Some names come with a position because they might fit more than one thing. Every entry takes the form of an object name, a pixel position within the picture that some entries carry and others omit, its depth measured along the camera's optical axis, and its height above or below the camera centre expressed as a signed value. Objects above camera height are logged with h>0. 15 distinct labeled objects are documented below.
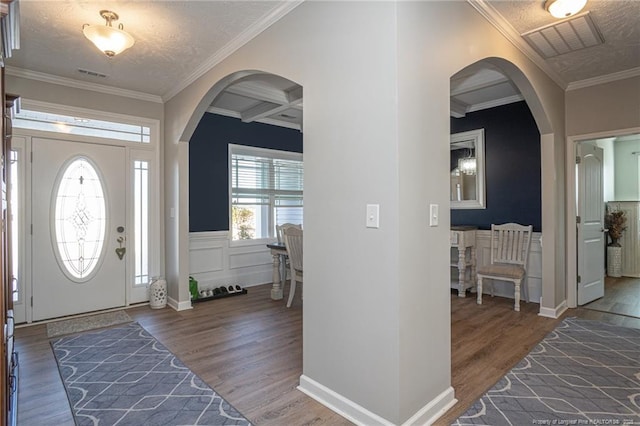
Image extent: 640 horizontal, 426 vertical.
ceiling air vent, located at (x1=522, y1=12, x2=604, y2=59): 2.77 +1.48
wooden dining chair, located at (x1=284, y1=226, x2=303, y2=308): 4.08 -0.46
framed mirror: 4.91 +0.60
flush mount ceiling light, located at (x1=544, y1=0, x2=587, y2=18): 2.38 +1.42
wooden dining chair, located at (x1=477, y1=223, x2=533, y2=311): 4.07 -0.57
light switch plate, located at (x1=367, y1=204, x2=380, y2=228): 1.88 -0.02
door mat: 3.46 -1.14
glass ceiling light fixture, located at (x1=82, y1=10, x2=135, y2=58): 2.51 +1.31
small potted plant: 6.00 -0.57
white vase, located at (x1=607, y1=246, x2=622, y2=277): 5.98 -0.89
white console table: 4.64 -0.54
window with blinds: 5.44 +0.38
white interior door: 4.13 -0.16
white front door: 3.76 -0.14
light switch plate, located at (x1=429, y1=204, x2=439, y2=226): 2.02 -0.02
